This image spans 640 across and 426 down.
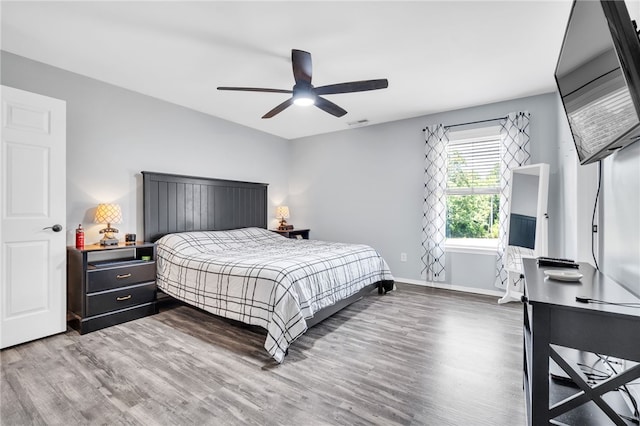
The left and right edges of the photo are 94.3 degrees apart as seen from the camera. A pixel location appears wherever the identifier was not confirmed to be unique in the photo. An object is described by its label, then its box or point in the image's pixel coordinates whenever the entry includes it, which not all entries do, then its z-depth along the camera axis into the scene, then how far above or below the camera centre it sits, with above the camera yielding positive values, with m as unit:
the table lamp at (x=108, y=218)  3.05 -0.17
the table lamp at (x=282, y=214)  5.34 -0.15
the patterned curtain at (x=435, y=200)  4.13 +0.12
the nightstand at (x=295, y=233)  5.14 -0.49
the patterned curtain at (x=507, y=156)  3.58 +0.67
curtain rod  3.80 +1.17
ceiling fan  2.35 +1.02
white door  2.39 -0.14
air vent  4.60 +1.34
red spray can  2.85 -0.35
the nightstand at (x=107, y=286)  2.70 -0.82
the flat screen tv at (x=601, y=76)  0.99 +0.56
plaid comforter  2.27 -0.66
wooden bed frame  3.57 -0.03
